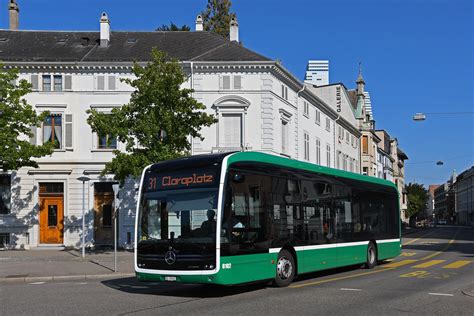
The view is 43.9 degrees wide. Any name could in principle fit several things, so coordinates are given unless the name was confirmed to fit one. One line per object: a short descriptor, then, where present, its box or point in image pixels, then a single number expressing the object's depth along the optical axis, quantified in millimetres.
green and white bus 11797
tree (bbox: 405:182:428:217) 97625
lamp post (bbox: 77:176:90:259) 23402
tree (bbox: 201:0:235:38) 49781
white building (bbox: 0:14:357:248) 31234
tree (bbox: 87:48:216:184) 23000
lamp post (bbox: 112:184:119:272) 20312
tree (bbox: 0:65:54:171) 23984
